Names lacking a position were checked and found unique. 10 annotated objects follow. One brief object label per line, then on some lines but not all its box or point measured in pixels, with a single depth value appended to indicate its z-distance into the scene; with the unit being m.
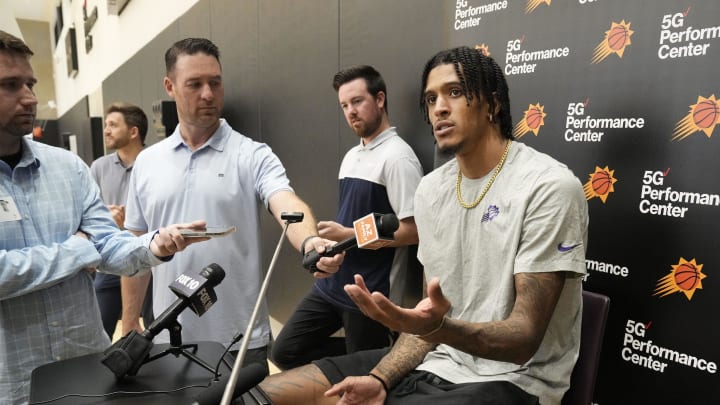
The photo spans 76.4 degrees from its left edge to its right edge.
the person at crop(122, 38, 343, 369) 1.61
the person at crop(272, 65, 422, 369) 2.01
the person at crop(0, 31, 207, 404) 1.16
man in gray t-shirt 1.09
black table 0.80
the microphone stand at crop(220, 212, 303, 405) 0.52
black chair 1.19
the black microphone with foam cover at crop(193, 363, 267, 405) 0.62
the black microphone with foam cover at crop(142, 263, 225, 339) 0.92
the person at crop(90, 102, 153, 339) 3.23
